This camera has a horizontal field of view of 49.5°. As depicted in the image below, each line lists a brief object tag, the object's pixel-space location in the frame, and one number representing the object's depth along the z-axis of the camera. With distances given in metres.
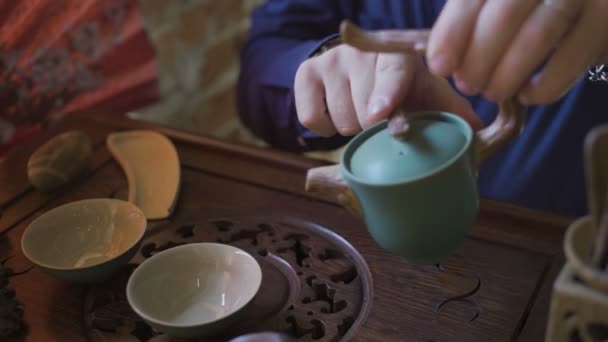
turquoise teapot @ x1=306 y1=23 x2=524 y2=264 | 0.58
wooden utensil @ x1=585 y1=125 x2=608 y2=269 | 0.45
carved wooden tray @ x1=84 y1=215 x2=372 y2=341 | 0.72
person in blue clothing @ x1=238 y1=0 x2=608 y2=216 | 0.56
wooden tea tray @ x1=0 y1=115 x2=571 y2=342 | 0.71
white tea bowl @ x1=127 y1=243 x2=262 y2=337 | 0.73
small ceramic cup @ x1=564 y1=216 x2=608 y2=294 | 0.45
